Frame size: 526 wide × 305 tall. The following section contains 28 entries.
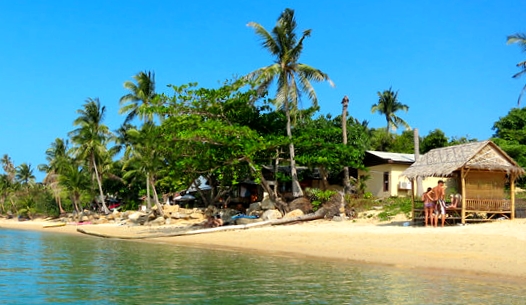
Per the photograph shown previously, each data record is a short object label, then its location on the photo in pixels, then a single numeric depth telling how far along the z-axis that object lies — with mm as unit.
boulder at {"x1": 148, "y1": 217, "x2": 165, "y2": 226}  27861
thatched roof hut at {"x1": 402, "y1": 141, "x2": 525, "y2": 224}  16172
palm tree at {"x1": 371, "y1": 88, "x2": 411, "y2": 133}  46188
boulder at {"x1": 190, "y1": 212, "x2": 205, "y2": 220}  27772
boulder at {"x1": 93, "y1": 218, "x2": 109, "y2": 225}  35409
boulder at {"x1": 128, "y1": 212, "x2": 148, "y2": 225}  30573
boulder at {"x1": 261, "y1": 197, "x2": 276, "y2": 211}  24825
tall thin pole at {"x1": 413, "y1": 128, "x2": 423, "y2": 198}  25672
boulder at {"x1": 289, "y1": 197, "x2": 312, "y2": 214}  22211
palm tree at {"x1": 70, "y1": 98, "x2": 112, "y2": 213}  39062
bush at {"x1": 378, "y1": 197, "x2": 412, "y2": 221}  19500
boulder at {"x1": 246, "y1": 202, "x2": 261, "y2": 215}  27009
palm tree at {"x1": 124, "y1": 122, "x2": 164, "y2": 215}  29562
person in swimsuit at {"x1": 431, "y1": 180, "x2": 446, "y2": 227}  15883
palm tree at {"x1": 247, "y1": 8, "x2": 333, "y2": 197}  24734
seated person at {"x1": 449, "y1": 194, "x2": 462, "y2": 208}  16453
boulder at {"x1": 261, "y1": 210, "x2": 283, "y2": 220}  22078
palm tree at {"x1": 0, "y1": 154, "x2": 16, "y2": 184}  64562
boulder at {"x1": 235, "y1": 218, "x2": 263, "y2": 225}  21969
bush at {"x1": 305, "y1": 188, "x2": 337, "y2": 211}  22109
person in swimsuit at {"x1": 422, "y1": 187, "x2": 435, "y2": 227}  16125
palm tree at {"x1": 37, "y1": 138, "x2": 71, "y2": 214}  44406
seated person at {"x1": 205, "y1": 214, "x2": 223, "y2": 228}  22406
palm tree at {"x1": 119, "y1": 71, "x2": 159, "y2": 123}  37125
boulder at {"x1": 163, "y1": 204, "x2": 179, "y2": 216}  29309
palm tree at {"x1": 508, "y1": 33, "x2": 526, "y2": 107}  25047
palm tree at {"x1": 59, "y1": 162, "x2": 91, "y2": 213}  40812
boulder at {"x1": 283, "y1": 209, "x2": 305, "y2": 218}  21411
